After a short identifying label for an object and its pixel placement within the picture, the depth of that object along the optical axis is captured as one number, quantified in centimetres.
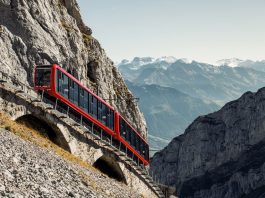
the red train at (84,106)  4422
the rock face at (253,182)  19112
